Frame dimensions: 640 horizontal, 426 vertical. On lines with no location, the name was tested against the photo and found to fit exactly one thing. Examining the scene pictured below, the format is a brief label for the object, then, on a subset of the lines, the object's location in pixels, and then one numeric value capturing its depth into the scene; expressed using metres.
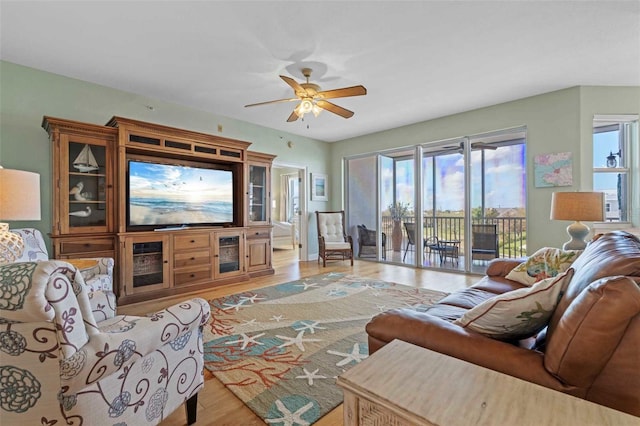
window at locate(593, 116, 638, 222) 3.83
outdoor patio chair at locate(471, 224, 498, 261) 4.69
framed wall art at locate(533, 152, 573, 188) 3.81
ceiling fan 2.91
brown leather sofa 0.83
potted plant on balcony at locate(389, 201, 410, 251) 5.73
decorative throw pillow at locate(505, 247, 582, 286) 2.19
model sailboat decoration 3.23
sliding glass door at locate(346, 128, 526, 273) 4.52
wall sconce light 3.87
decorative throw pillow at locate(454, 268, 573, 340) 1.13
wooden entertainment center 3.13
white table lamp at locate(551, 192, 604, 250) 2.93
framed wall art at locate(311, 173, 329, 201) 6.37
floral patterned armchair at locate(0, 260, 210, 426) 0.84
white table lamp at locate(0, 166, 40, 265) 1.90
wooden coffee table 0.69
